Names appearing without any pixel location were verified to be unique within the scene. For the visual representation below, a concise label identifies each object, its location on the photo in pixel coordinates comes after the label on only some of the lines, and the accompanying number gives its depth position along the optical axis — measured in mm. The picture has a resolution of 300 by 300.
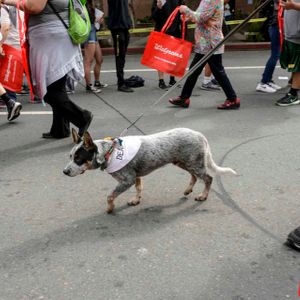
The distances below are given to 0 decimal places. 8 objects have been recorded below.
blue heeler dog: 3295
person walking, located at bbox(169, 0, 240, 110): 5855
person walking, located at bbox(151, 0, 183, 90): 7293
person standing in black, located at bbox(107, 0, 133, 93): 7312
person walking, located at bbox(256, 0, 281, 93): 6891
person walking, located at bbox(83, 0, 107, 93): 7359
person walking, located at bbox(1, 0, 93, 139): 4558
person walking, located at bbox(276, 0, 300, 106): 5867
